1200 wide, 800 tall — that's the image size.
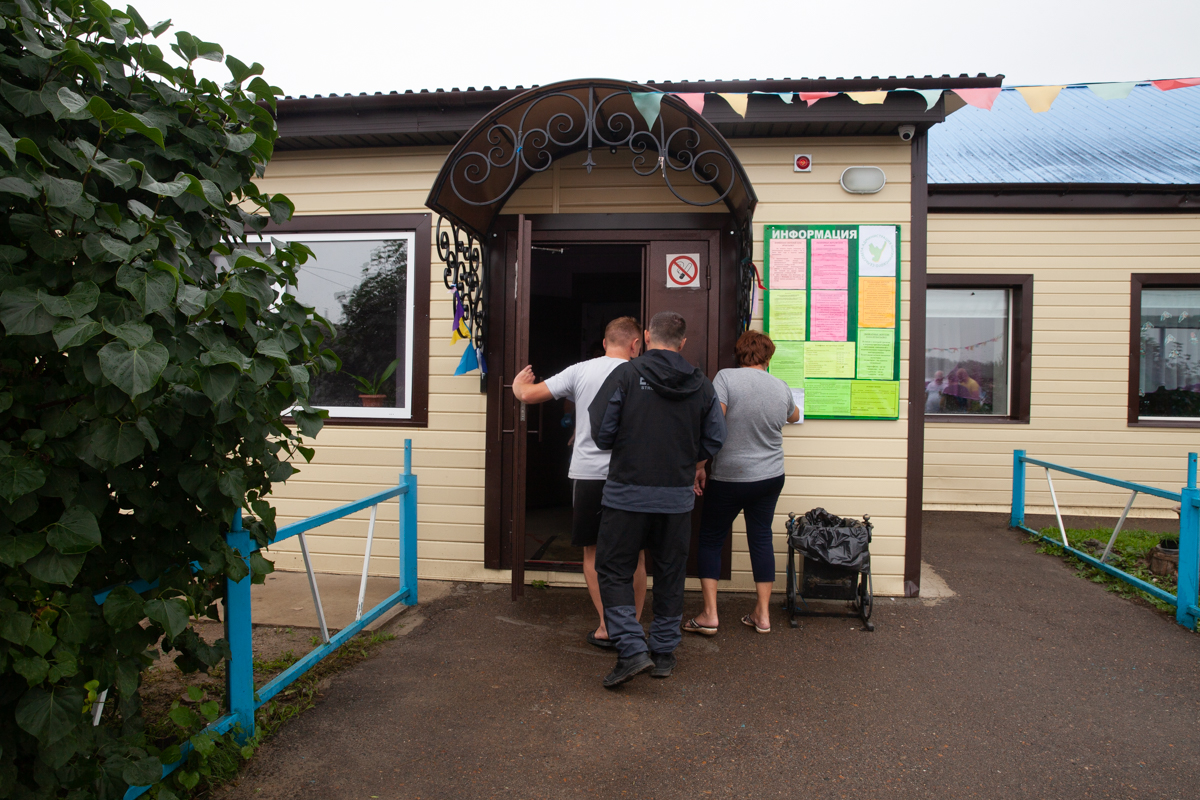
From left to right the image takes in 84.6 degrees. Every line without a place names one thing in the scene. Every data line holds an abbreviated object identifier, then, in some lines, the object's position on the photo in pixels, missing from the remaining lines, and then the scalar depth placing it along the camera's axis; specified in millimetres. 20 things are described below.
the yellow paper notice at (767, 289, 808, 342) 4445
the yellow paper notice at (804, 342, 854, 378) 4434
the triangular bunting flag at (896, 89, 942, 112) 4062
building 4215
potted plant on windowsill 4863
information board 4414
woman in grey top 3699
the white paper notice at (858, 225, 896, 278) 4414
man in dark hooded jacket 3121
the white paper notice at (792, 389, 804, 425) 4438
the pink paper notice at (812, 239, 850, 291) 4438
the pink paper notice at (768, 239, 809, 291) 4453
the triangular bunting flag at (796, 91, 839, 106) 4066
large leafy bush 1510
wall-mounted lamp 4410
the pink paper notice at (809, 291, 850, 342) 4434
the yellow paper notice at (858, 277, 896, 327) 4402
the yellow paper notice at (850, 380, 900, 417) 4414
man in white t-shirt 3430
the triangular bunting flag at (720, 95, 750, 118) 4035
